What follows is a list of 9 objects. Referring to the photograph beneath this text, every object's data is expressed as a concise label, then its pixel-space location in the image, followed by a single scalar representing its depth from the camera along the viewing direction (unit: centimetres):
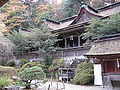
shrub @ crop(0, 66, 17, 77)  1132
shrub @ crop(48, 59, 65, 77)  1422
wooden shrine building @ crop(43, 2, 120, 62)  1474
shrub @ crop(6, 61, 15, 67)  1881
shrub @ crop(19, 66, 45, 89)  880
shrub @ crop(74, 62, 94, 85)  1066
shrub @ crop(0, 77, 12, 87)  766
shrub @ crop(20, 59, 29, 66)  1828
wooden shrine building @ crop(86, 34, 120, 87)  747
